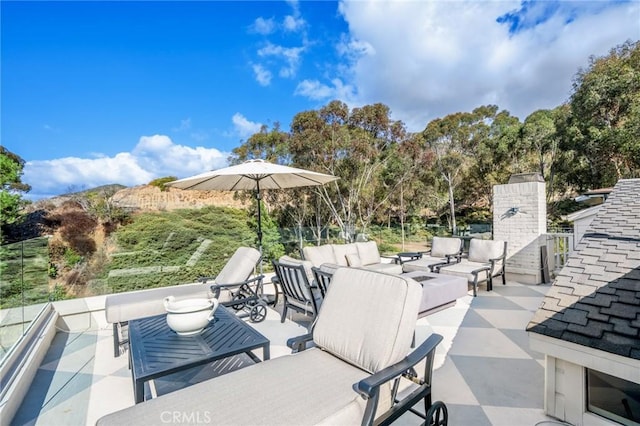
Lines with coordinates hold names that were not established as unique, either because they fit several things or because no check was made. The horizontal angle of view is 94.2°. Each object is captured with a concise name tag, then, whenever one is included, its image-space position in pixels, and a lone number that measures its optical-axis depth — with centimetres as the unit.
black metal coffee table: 196
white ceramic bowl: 246
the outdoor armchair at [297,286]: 371
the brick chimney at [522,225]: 605
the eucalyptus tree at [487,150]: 1487
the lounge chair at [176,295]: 342
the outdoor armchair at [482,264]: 530
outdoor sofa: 534
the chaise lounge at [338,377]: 141
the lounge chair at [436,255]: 598
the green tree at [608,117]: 1102
